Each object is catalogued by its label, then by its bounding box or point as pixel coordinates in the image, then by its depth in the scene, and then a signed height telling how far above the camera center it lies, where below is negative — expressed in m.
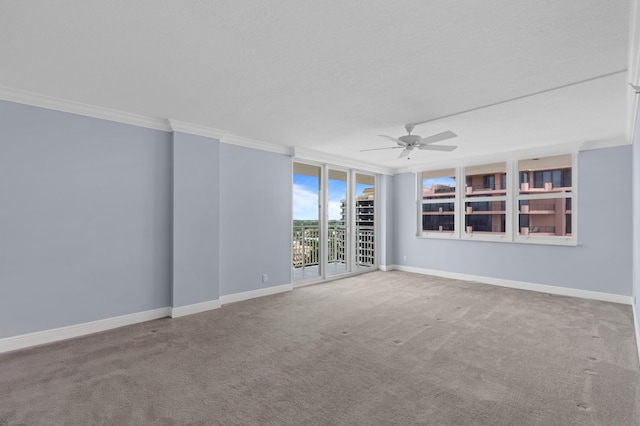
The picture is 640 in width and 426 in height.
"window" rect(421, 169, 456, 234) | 6.53 +0.29
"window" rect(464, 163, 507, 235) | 5.81 +0.29
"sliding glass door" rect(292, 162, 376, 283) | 5.94 -0.17
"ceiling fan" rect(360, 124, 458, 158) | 3.94 +0.94
